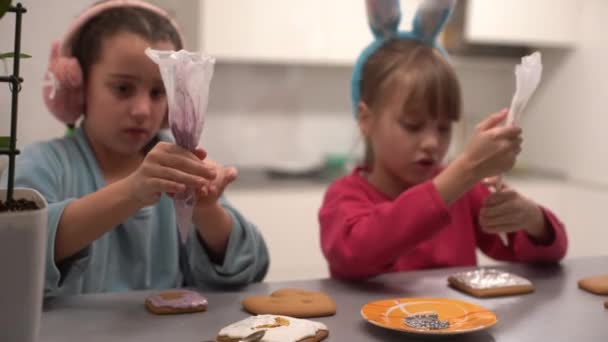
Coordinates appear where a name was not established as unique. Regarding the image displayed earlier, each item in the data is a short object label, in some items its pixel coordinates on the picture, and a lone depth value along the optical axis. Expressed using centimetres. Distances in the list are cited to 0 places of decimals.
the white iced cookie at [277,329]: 69
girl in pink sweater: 104
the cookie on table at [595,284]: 95
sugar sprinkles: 76
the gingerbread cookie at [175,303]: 82
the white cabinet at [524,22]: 283
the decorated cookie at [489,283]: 93
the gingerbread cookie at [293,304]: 81
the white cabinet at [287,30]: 248
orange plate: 75
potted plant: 60
